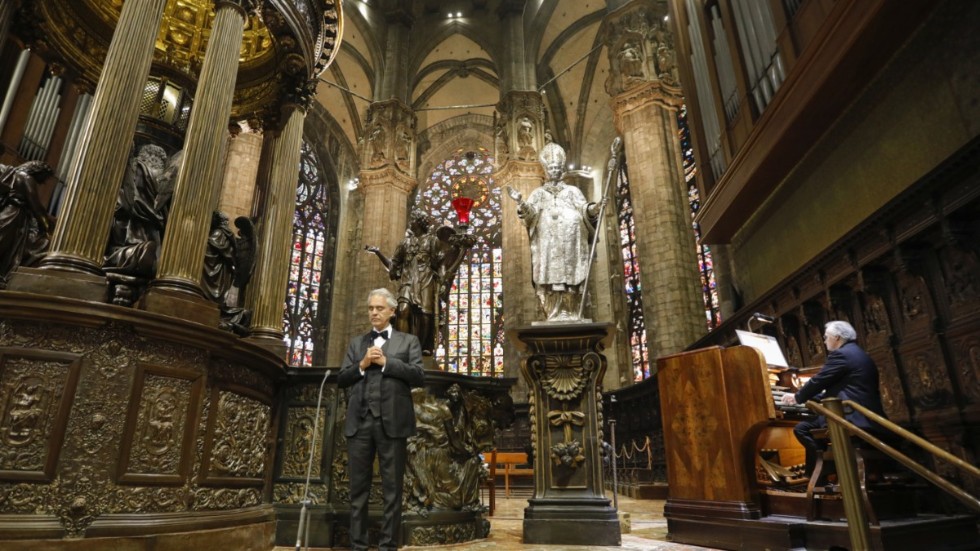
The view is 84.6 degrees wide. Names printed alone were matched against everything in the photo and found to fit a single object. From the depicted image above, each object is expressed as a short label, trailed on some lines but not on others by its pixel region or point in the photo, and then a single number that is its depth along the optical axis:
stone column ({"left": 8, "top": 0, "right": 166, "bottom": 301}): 3.13
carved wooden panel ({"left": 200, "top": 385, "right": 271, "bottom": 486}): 3.31
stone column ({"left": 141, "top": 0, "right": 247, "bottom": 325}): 3.53
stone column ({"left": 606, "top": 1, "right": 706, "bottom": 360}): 10.15
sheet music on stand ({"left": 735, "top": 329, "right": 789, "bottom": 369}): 3.81
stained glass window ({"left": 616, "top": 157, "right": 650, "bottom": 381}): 15.04
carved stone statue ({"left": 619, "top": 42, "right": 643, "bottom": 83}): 12.03
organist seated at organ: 2.75
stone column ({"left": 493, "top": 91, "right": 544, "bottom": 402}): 13.99
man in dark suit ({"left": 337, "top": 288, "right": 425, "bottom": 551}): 2.69
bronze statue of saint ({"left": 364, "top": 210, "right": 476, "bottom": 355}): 5.58
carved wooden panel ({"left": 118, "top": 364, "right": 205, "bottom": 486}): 2.91
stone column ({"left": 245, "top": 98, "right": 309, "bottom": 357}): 4.94
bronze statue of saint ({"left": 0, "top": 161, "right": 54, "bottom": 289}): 3.49
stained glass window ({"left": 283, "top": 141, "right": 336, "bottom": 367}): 16.84
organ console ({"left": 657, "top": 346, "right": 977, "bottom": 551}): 2.62
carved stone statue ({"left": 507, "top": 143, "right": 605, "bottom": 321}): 4.12
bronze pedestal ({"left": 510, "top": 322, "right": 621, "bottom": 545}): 3.52
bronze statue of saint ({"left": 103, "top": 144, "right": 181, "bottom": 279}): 3.96
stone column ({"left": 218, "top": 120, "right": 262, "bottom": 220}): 10.73
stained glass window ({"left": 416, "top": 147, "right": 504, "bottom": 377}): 18.23
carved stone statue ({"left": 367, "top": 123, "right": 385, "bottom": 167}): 15.37
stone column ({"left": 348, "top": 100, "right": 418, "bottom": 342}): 14.58
